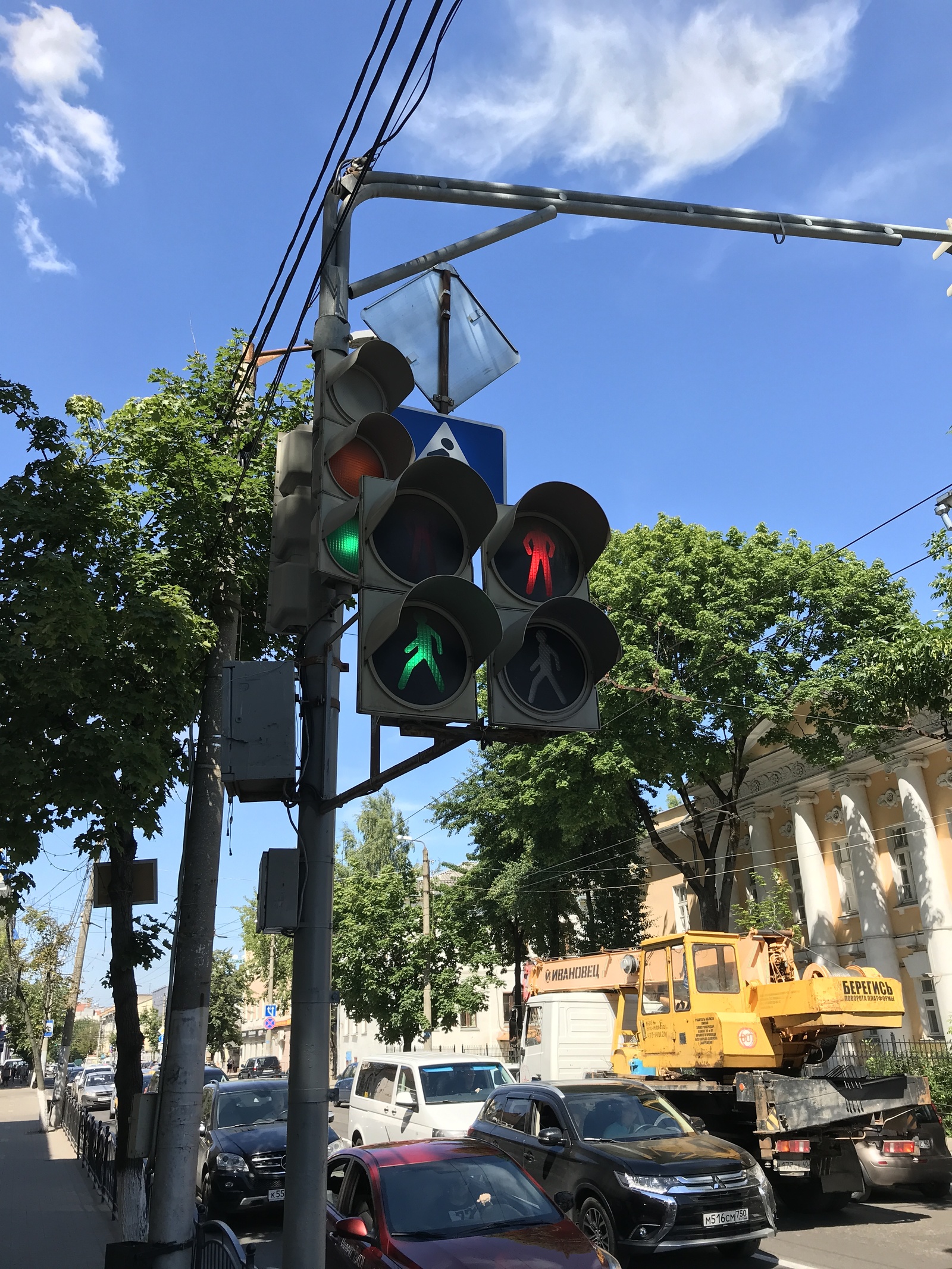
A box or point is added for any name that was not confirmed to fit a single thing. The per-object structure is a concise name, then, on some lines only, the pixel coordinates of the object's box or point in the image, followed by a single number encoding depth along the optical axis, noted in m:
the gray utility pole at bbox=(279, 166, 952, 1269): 4.00
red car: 6.51
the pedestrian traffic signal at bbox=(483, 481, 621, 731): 3.80
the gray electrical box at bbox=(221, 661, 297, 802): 4.42
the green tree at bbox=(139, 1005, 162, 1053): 58.60
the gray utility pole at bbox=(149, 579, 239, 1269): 7.77
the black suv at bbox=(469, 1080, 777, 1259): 8.74
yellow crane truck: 11.55
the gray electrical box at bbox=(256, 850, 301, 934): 4.29
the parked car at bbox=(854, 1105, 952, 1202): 11.69
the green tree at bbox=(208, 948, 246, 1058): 62.03
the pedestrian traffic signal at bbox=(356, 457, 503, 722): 3.51
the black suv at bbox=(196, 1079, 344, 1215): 12.39
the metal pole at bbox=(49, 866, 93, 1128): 29.73
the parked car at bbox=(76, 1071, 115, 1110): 38.88
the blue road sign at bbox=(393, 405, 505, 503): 4.72
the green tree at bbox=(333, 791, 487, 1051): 33.41
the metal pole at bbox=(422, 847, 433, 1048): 32.16
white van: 13.67
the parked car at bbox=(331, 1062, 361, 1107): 19.36
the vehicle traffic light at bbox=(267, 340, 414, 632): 4.07
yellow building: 27.23
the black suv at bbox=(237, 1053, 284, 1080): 49.12
